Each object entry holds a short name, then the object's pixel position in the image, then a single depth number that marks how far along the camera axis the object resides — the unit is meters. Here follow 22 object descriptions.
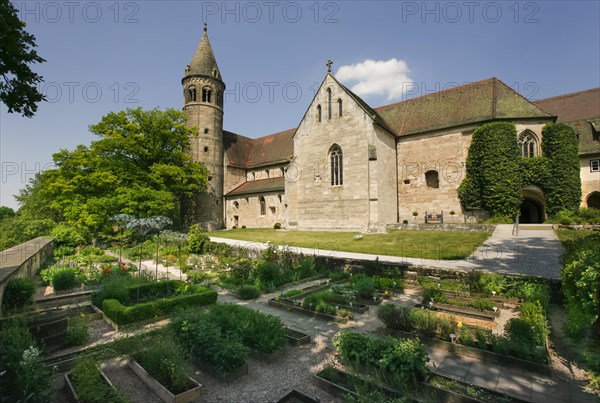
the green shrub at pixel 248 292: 10.29
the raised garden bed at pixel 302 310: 7.68
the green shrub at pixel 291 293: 9.84
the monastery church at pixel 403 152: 24.91
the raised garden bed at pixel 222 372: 5.00
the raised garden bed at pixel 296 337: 6.34
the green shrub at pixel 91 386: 4.05
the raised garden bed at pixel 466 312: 7.44
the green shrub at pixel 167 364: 4.57
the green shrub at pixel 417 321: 6.22
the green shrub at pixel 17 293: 8.48
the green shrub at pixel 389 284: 10.38
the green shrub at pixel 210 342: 5.09
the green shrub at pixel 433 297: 8.53
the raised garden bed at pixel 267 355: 5.66
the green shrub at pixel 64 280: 10.63
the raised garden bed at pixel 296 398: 4.25
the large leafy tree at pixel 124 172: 24.31
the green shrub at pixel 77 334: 6.50
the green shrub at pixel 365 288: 9.41
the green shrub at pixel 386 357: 4.60
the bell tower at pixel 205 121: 34.91
